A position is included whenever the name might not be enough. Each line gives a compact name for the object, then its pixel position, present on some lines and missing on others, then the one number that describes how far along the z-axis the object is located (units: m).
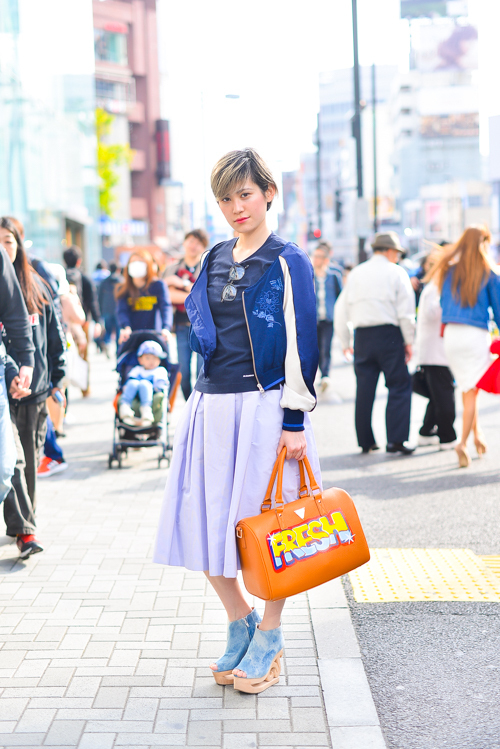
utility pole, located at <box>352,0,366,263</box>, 17.81
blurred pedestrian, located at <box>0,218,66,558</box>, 5.14
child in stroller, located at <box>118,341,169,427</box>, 7.86
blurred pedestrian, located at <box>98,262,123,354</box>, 15.66
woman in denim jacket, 7.47
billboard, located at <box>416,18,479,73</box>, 110.75
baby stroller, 7.90
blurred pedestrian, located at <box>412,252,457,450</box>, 8.55
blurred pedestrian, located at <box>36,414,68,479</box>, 7.56
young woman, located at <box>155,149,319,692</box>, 3.29
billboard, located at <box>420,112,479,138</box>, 107.81
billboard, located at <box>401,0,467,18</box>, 111.56
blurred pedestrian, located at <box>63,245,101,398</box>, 12.18
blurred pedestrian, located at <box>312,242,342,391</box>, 13.09
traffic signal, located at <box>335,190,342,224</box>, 33.00
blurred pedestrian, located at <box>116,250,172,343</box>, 8.65
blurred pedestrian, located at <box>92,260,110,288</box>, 20.70
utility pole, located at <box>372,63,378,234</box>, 34.44
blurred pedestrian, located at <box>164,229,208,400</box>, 9.21
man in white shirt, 8.17
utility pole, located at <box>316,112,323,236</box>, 36.99
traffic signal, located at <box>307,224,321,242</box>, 33.70
